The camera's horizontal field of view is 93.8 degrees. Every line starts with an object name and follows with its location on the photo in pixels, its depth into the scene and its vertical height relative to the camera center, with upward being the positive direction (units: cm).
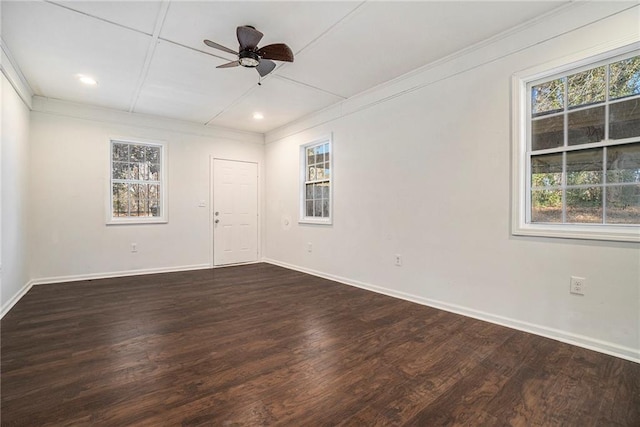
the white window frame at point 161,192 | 482 +29
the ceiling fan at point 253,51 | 247 +141
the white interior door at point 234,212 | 576 -5
